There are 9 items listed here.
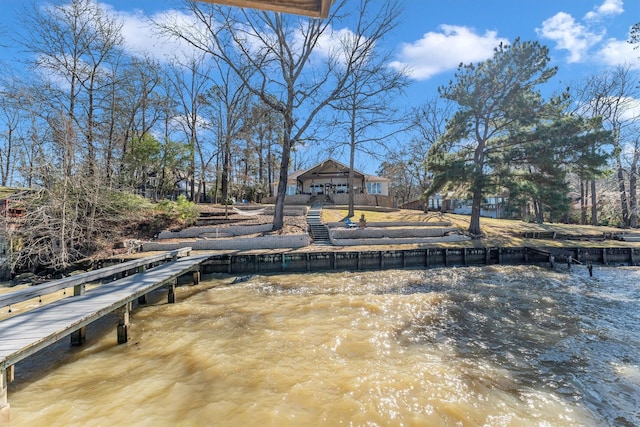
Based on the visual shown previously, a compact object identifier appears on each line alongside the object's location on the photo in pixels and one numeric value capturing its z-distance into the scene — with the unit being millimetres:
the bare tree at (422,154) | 31967
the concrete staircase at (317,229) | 18172
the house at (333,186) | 33625
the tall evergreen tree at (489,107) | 17828
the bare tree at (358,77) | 18031
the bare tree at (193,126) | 29328
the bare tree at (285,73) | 17052
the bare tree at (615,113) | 27094
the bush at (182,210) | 20031
